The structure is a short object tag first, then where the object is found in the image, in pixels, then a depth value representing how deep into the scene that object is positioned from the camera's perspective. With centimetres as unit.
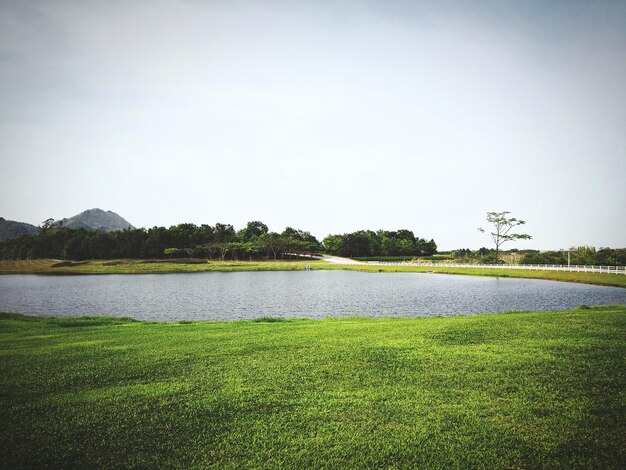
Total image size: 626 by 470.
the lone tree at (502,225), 8988
